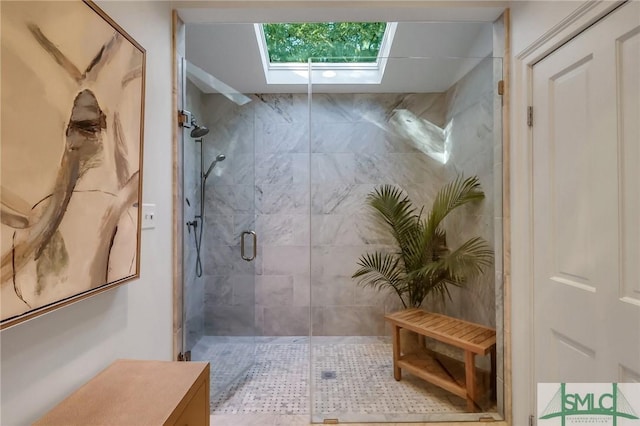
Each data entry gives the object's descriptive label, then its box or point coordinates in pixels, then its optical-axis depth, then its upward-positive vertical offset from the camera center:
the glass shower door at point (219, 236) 2.00 -0.18
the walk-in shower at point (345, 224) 1.86 -0.08
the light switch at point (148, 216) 1.42 -0.01
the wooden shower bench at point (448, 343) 1.74 -0.83
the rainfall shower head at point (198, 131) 2.03 +0.60
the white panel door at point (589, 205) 1.04 +0.03
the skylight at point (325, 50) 2.10 +1.41
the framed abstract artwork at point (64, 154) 0.73 +0.18
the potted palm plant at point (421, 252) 1.93 -0.27
